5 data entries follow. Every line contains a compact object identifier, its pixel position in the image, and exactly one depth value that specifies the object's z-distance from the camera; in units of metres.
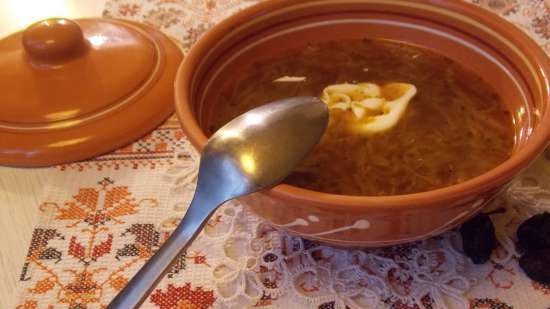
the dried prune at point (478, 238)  0.56
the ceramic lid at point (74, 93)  0.64
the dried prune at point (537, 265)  0.55
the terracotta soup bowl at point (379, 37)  0.52
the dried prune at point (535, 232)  0.56
